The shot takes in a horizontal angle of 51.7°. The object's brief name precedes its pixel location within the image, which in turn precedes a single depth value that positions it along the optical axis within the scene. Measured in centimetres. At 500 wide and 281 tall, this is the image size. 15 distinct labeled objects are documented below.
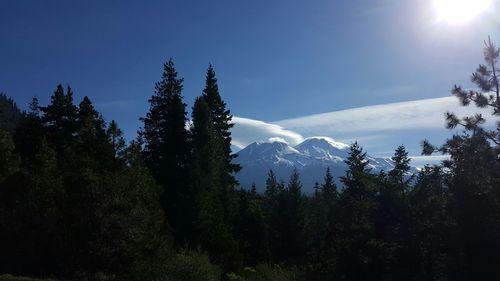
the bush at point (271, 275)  2499
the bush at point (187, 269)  1792
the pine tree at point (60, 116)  3775
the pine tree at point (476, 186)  1967
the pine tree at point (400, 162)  4224
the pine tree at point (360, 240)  2711
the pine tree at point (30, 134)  3762
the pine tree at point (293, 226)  5862
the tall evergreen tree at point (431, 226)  2238
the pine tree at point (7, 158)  2605
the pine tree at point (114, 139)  2930
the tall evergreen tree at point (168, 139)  3847
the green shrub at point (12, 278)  1609
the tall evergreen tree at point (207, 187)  3111
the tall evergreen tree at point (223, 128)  4438
